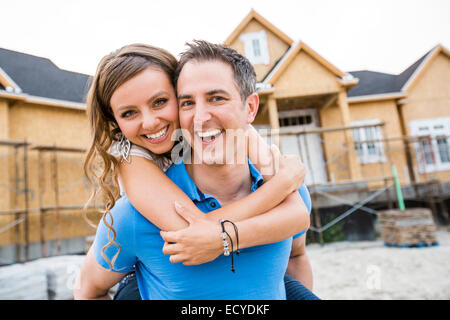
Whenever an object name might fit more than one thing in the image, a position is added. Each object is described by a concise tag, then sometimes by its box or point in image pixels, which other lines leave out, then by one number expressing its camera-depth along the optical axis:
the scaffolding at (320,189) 7.57
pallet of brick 5.83
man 1.19
